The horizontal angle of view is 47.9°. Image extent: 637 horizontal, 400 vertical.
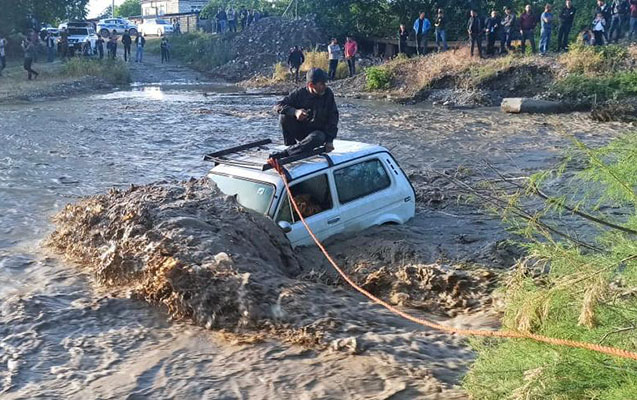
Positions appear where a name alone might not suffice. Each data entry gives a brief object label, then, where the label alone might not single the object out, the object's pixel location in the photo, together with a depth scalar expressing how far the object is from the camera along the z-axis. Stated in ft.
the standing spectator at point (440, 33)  101.45
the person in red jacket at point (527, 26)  87.40
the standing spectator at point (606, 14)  84.51
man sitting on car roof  29.94
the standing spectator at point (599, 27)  83.66
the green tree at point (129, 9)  357.61
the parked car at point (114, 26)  198.29
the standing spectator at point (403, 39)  108.17
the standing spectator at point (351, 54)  107.04
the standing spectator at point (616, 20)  85.11
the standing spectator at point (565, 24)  84.23
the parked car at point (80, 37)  144.05
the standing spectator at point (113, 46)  138.18
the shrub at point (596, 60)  77.82
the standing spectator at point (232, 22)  157.48
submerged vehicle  25.90
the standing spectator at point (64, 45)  136.77
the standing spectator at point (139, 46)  155.22
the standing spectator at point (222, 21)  166.09
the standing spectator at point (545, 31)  83.76
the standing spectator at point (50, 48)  133.35
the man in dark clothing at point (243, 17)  157.46
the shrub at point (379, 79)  95.76
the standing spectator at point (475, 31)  89.25
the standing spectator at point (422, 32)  104.37
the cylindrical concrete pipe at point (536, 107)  72.54
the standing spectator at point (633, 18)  83.25
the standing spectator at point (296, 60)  111.65
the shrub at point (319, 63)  110.11
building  301.22
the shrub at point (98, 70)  115.55
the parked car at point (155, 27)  208.85
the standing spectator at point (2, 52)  111.55
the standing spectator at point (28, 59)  107.76
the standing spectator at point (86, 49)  141.20
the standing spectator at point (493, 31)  92.53
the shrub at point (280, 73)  116.47
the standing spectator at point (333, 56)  105.50
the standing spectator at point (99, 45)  137.59
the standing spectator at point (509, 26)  91.15
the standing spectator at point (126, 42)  151.23
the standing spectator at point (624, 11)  84.94
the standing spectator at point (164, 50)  165.02
